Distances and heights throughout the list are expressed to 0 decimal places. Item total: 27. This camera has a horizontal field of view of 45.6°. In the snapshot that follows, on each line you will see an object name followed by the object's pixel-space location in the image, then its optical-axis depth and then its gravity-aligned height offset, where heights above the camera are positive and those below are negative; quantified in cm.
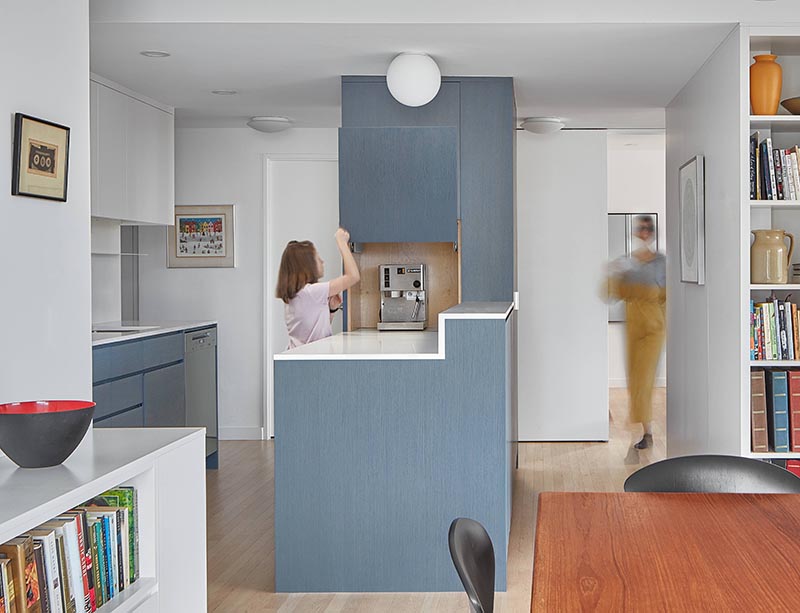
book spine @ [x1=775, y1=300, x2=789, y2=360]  407 -18
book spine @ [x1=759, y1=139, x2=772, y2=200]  404 +54
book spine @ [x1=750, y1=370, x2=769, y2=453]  407 -49
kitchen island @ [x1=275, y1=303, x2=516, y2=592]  376 -64
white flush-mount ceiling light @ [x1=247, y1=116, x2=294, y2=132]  674 +126
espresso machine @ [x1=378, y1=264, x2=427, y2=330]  557 +3
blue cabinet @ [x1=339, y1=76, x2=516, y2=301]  531 +86
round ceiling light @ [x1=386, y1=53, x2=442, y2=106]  467 +110
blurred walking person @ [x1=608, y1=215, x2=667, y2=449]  681 -15
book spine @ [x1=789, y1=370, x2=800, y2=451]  409 -47
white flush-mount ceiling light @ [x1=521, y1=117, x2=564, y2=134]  667 +124
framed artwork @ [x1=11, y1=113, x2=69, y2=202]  275 +43
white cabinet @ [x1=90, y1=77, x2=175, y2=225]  537 +87
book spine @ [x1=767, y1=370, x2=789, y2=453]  407 -47
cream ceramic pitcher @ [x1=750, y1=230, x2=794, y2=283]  406 +18
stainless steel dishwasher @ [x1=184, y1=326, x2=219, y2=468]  612 -55
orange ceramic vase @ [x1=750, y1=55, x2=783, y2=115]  408 +92
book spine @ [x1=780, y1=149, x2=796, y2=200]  405 +53
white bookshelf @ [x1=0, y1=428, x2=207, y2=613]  196 -43
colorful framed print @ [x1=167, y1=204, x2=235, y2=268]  730 +48
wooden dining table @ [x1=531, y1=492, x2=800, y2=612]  155 -48
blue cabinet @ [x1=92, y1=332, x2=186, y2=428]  481 -45
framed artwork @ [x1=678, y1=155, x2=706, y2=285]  466 +40
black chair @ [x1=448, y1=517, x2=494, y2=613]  157 -47
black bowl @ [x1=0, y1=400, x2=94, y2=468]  210 -30
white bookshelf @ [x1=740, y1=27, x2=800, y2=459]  397 +48
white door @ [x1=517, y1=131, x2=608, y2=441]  708 +11
